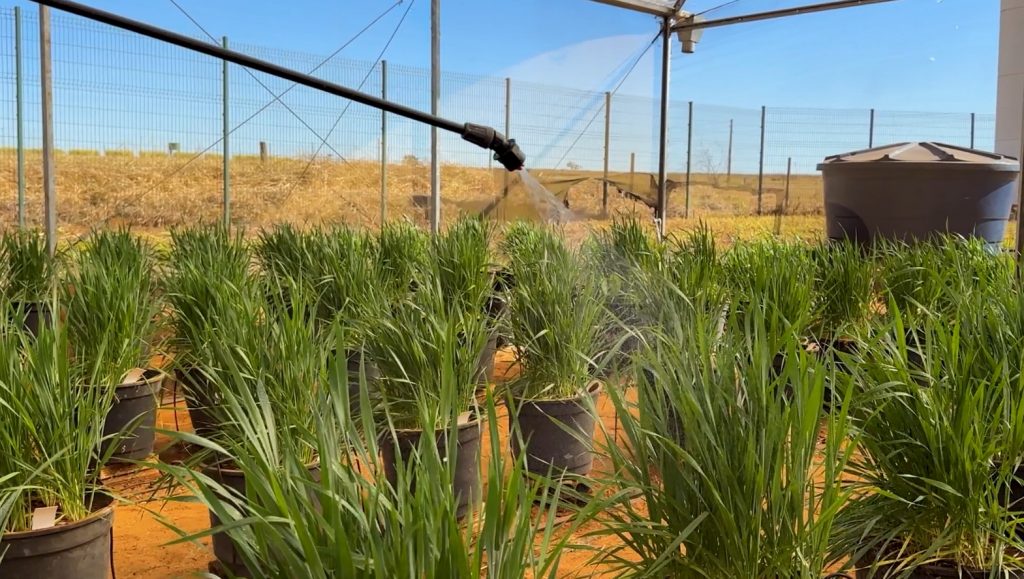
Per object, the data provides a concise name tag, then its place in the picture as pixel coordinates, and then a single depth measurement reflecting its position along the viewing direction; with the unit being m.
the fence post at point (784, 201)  10.02
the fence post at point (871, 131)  9.71
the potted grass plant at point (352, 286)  2.36
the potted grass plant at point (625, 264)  2.53
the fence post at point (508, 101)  7.63
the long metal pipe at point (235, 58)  0.68
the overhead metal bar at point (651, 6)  5.74
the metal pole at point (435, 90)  5.36
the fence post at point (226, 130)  5.49
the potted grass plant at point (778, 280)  2.43
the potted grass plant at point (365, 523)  0.76
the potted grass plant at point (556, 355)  2.18
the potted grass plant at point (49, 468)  1.38
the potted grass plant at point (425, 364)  1.90
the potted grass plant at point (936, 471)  1.20
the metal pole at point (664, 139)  6.23
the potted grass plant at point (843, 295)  2.85
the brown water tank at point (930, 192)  4.88
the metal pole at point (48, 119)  4.22
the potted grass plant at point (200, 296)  2.06
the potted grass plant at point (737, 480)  1.06
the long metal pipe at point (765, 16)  5.19
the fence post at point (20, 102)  4.68
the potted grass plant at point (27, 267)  3.16
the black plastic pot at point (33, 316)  3.24
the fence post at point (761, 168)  10.07
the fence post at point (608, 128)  8.01
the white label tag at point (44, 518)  1.40
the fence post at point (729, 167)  10.29
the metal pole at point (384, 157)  6.11
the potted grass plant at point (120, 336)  2.25
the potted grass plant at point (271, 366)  1.59
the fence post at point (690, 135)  9.41
